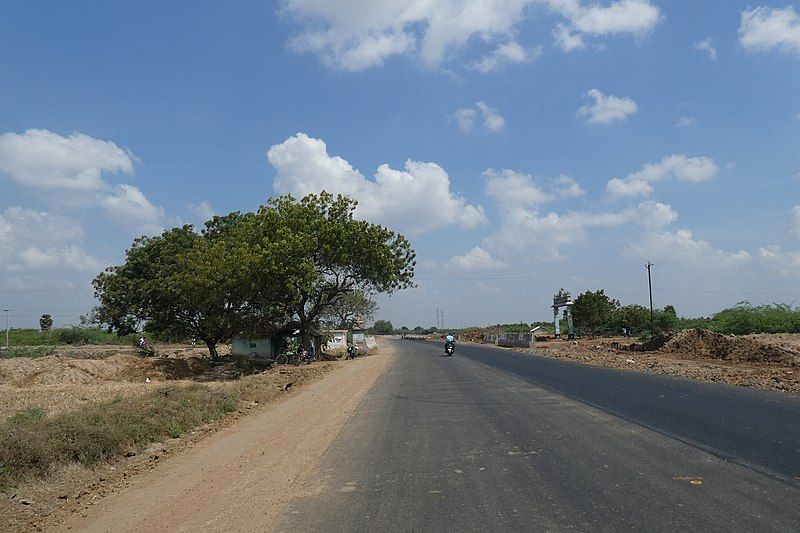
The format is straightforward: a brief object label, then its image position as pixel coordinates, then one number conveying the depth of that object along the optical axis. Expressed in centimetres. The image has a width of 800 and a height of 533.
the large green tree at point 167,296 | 4044
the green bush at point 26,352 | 4738
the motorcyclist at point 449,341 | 4541
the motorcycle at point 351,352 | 4741
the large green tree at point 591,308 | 7194
